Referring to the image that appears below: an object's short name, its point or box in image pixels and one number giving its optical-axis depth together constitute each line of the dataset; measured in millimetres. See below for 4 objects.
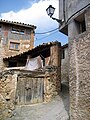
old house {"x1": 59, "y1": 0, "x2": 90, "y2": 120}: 3146
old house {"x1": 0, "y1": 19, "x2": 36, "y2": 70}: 10655
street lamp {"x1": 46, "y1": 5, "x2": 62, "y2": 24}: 4145
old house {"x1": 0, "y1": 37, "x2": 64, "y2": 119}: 4911
